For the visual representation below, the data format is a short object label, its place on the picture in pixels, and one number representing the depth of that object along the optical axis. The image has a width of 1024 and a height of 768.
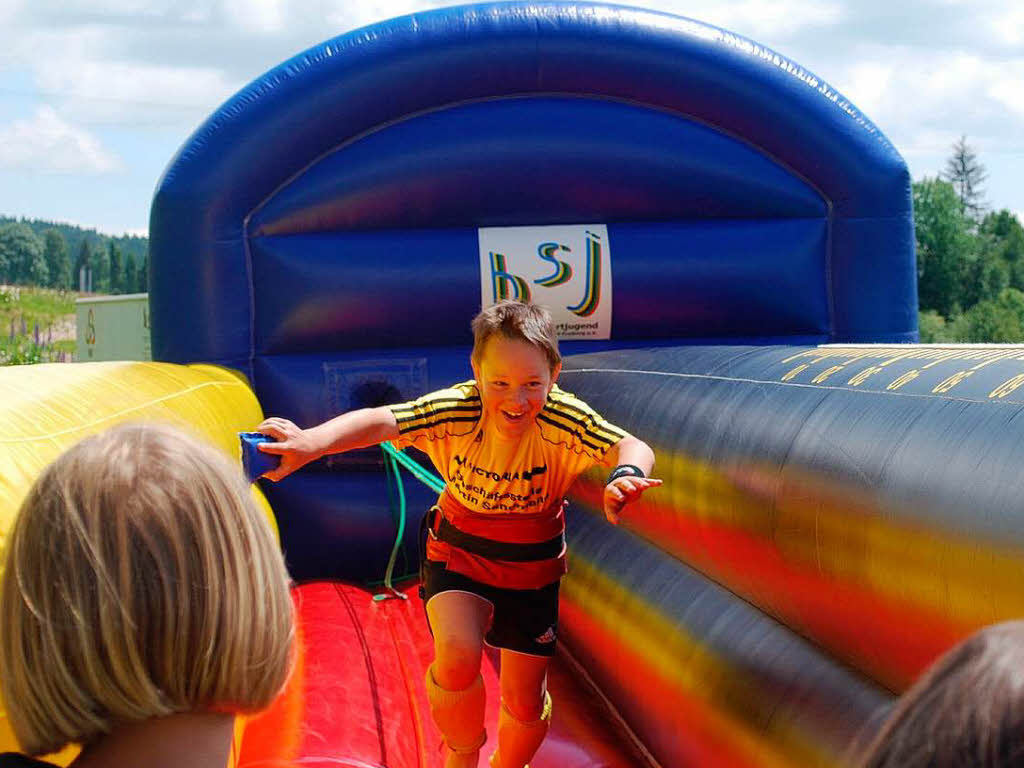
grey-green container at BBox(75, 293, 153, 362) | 11.50
